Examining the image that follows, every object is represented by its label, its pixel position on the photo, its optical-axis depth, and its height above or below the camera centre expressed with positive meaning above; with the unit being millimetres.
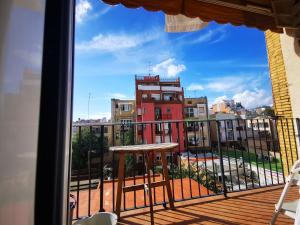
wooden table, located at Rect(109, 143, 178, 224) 1892 -320
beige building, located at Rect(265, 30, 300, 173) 3461 +962
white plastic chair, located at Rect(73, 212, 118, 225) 1352 -602
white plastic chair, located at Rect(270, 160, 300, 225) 1507 -563
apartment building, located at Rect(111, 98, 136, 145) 28395 +3843
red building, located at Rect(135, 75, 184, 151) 22375 +4202
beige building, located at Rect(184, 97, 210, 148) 31016 +4198
